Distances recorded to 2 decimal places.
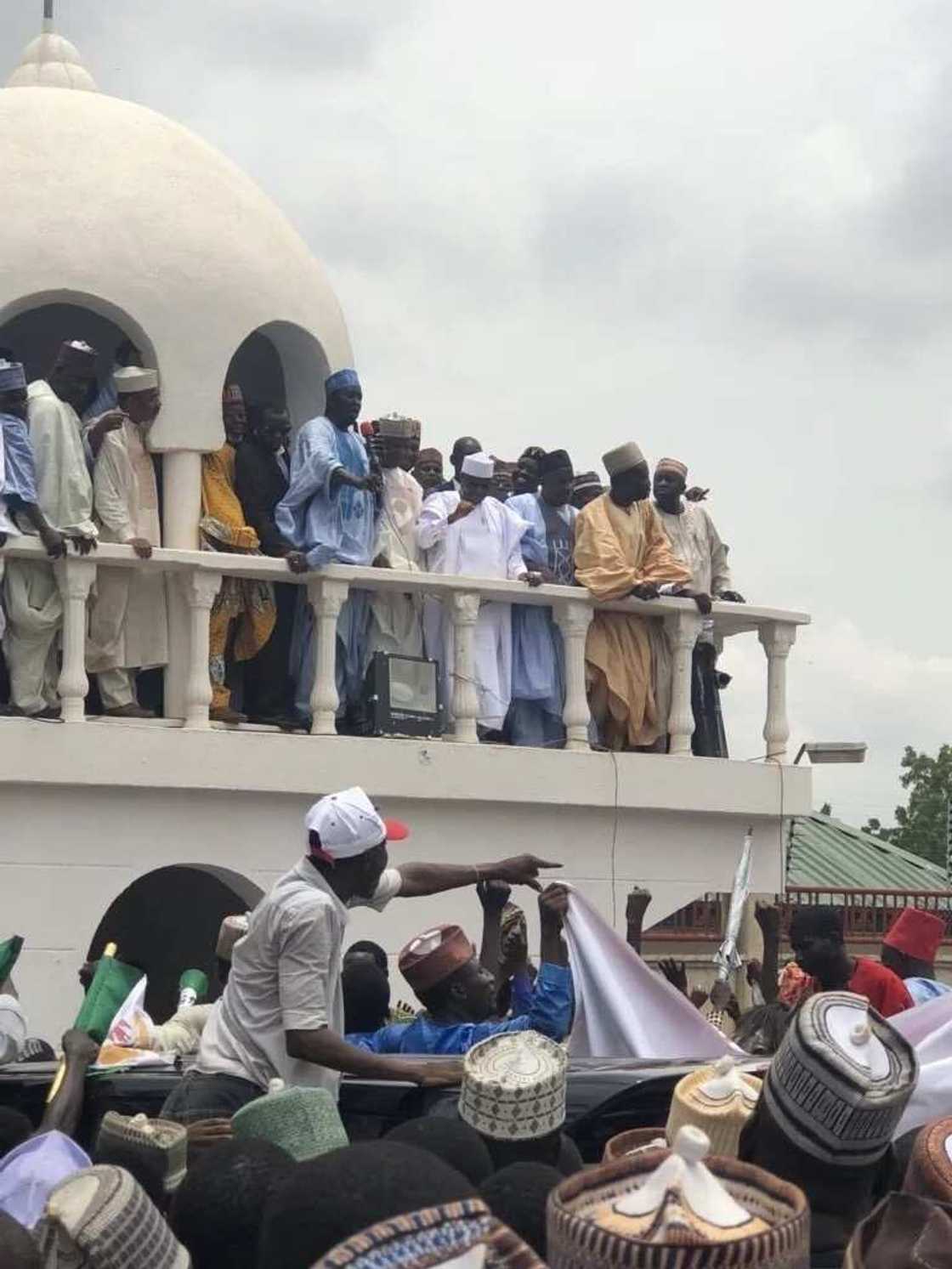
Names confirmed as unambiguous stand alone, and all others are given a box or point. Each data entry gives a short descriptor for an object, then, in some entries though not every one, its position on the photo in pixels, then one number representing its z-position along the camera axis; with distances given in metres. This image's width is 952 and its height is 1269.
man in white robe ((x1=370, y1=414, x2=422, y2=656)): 12.33
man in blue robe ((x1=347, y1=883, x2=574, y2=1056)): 6.63
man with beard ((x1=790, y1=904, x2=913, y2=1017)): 7.81
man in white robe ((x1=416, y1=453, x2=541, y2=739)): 12.38
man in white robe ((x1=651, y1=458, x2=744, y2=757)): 12.89
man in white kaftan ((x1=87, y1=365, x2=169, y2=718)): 11.69
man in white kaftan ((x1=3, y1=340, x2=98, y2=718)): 11.28
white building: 11.20
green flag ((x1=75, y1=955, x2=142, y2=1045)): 7.25
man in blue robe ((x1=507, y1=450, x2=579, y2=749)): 12.56
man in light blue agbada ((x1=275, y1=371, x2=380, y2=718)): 11.96
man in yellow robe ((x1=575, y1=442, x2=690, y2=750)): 12.40
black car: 5.57
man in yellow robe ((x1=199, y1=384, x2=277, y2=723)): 12.02
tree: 39.09
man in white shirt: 5.92
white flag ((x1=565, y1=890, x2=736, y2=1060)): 7.25
